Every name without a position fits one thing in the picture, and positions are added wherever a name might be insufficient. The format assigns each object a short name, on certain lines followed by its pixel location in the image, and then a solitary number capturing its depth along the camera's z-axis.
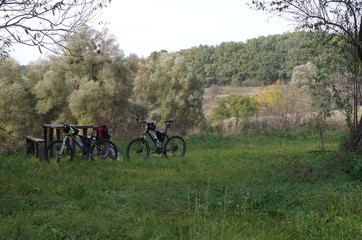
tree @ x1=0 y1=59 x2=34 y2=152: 25.08
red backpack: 9.02
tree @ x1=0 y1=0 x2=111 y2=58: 4.33
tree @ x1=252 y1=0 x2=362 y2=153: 6.87
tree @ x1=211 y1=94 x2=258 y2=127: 34.38
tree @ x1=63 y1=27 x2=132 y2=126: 24.59
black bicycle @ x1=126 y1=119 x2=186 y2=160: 9.19
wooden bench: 8.61
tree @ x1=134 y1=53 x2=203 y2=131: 35.97
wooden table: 8.87
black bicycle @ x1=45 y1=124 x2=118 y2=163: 8.26
